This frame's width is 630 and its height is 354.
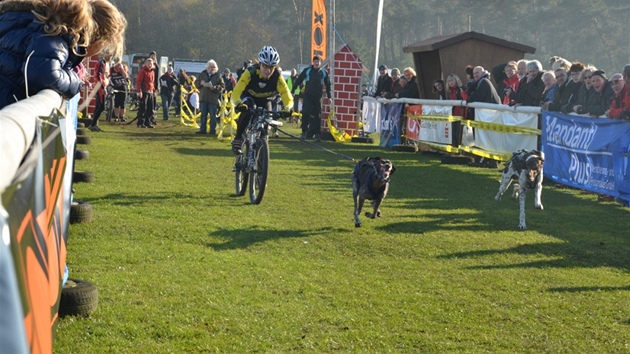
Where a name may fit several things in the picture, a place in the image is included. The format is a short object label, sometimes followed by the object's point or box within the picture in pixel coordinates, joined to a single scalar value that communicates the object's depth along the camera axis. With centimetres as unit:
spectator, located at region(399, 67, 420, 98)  2355
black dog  995
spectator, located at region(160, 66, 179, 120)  3297
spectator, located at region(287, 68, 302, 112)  3928
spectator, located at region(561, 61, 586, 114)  1424
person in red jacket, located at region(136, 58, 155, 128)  2720
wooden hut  2303
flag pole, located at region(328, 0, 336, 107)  2545
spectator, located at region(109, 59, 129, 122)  2812
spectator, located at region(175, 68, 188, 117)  3709
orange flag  2770
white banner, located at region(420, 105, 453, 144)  1981
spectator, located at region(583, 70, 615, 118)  1334
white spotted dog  1139
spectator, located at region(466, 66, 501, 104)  1827
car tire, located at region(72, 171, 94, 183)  1239
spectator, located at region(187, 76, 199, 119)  3101
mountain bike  1119
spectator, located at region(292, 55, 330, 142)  2497
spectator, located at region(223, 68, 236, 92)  3137
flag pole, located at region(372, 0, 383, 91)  2798
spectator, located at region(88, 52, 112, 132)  2427
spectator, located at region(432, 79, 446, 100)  2145
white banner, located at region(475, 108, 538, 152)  1583
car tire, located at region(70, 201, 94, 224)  889
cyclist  1180
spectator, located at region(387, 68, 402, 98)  2491
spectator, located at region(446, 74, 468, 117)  2047
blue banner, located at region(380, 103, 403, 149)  2378
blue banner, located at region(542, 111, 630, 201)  1216
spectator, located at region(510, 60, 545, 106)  1655
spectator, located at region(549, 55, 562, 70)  1627
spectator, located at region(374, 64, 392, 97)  2581
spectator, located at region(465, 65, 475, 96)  1883
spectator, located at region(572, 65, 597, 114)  1380
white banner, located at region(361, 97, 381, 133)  2603
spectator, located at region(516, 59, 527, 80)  1786
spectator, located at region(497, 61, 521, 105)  1822
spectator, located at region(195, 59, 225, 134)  2516
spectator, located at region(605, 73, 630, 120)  1259
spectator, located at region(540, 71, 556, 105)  1560
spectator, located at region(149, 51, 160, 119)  2774
